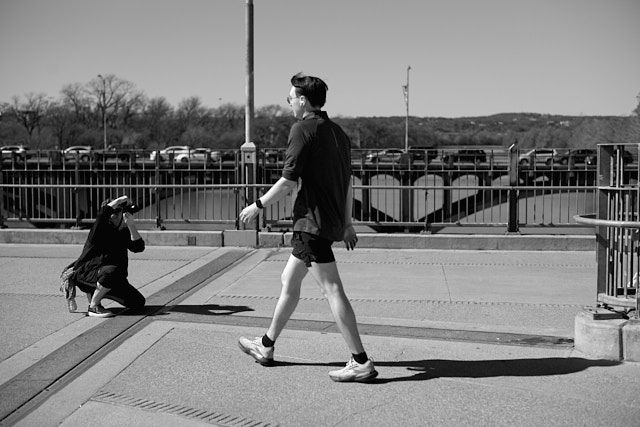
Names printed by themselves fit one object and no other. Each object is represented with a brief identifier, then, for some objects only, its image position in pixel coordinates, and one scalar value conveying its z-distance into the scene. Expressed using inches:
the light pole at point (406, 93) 2746.1
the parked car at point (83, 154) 953.1
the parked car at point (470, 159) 835.0
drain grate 187.5
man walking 208.8
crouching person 298.8
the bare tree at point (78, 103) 4143.7
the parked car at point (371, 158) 1239.6
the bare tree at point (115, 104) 4143.7
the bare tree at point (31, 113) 3841.0
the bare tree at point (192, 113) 4520.2
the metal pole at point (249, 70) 515.5
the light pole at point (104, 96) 3909.9
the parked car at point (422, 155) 785.9
